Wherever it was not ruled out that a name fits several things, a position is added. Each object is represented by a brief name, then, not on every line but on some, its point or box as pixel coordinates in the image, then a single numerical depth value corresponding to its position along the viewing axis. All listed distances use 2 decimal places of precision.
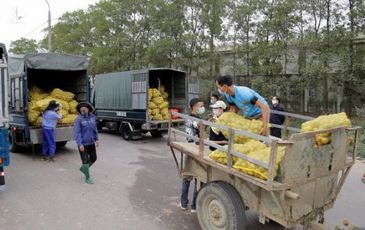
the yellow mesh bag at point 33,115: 9.40
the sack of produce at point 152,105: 12.46
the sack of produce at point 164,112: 12.69
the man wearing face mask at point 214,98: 7.41
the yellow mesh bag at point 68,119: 10.08
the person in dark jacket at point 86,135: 6.99
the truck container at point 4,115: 6.20
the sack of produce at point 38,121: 9.57
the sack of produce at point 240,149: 3.99
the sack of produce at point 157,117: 12.43
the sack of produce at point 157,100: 12.66
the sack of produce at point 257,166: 3.56
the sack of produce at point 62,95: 10.43
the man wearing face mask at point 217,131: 4.97
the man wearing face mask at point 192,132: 5.38
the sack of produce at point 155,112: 12.45
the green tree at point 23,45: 42.80
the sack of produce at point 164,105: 12.65
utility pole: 23.61
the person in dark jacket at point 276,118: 7.70
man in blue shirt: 4.50
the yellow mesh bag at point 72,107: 10.52
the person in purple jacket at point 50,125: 9.03
